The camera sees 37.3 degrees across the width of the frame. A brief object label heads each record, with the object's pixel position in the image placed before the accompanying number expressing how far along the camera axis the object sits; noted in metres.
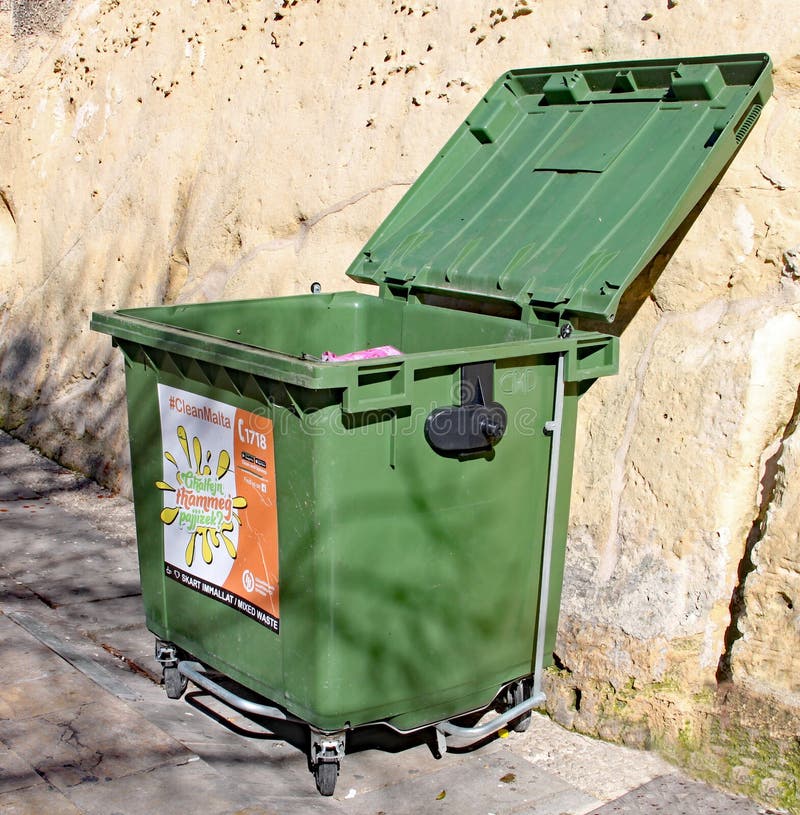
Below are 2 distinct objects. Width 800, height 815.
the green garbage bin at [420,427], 3.44
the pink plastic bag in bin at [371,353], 3.92
